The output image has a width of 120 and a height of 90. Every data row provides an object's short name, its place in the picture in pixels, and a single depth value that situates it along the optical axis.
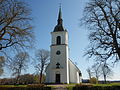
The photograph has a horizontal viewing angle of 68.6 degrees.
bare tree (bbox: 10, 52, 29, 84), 23.30
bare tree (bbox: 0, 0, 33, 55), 7.73
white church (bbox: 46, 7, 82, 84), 20.36
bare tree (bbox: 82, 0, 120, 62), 9.24
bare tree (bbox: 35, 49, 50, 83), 26.46
